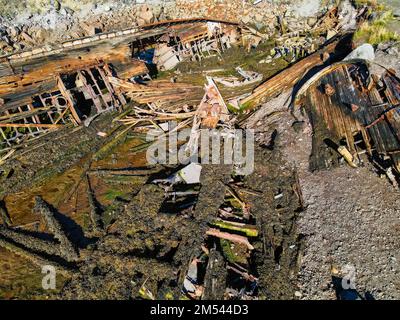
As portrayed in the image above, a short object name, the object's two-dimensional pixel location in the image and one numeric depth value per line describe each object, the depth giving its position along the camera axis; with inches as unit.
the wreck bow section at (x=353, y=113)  482.9
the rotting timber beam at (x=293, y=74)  637.9
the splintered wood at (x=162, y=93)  645.3
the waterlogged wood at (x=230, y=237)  418.3
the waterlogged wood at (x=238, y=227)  431.8
